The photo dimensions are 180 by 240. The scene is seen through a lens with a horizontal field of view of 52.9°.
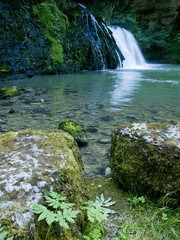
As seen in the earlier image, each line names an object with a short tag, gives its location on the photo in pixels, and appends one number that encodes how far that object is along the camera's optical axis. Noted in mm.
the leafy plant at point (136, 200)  1365
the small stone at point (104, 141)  2669
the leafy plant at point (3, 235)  659
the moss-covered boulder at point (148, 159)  1308
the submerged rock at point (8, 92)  5043
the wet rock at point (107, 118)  3465
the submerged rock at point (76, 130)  2523
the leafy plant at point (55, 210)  781
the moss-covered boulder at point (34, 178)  762
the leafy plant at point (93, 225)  990
